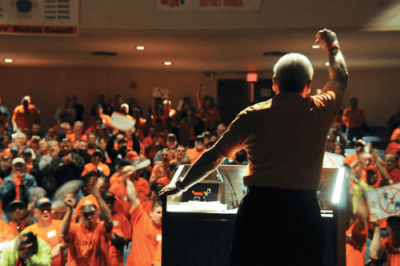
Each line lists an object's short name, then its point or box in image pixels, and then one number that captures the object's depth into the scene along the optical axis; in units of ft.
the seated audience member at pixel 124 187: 22.06
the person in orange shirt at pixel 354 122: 42.09
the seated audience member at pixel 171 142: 29.96
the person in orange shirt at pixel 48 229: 19.36
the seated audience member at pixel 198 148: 29.40
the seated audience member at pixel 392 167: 23.59
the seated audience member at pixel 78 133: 34.53
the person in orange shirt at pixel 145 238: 19.72
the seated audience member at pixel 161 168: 24.49
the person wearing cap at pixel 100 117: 39.09
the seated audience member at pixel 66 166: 26.22
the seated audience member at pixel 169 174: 23.63
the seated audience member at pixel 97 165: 26.73
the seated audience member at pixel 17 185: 23.20
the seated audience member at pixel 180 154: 27.45
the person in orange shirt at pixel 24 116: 40.73
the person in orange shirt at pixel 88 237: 19.52
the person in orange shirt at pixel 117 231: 20.24
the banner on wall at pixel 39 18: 27.43
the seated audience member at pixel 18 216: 20.66
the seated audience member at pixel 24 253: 18.24
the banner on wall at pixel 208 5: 26.27
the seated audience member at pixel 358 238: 17.87
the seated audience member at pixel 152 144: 32.02
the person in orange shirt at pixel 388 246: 17.51
